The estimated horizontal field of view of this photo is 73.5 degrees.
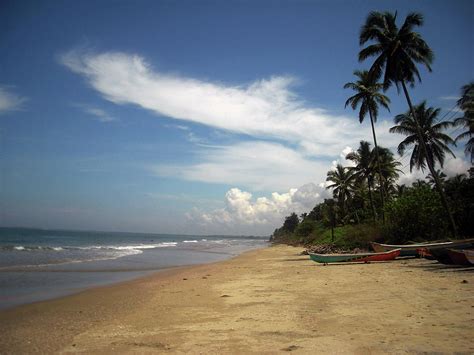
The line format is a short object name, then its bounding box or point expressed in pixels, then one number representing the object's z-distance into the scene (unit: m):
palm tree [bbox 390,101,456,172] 29.19
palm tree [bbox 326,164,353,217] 44.69
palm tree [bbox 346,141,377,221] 37.53
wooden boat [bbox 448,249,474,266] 13.09
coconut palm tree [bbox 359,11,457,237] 21.12
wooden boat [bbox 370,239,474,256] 14.84
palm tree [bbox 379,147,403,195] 39.41
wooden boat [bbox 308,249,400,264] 18.11
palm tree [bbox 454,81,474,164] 26.70
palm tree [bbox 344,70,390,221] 29.36
